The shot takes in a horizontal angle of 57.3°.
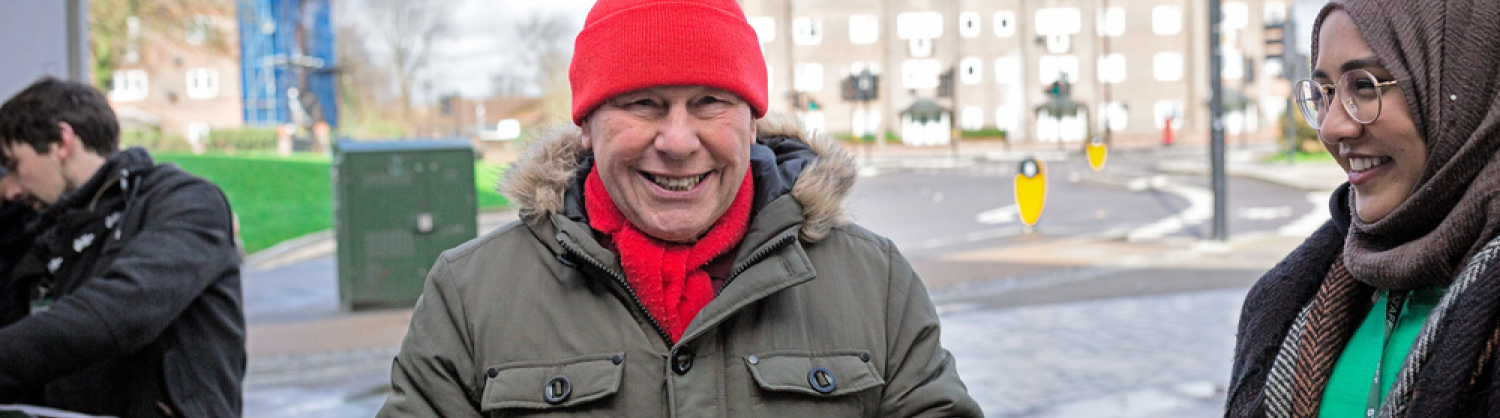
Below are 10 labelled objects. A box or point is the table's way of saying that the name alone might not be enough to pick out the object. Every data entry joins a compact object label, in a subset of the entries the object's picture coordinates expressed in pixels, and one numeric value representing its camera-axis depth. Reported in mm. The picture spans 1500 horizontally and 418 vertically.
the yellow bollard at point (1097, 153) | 34578
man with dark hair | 3168
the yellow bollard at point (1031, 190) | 18250
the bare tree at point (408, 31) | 44094
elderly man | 2119
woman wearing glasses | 1869
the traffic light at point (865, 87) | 33094
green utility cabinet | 11891
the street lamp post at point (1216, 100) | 16312
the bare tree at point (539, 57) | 41031
